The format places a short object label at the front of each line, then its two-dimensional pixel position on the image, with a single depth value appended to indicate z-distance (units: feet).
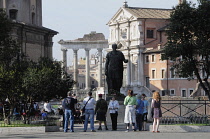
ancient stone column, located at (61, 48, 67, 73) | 432.99
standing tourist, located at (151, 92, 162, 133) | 84.94
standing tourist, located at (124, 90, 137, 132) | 87.71
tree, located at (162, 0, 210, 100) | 152.35
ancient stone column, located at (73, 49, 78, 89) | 436.76
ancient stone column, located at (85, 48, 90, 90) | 437.17
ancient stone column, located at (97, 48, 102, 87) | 436.76
